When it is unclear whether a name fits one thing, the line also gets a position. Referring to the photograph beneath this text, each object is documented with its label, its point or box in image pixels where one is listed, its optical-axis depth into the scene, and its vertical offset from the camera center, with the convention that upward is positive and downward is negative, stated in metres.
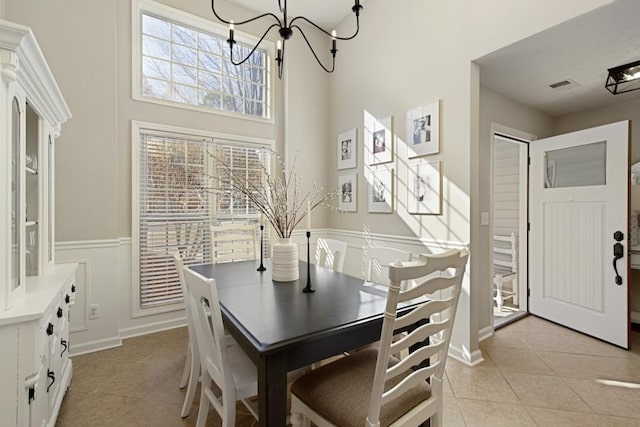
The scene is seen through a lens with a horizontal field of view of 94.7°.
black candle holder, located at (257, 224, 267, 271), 2.32 -0.43
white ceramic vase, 1.99 -0.33
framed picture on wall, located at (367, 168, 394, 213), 3.17 +0.25
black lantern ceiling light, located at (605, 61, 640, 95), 2.47 +1.20
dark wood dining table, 1.08 -0.48
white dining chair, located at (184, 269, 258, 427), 1.22 -0.73
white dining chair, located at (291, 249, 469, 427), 0.97 -0.73
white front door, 2.69 -0.17
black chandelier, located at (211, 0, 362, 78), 1.71 +1.10
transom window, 3.07 +1.69
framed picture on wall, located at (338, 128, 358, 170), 3.69 +0.82
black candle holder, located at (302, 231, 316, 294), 1.75 -0.46
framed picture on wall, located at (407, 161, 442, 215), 2.65 +0.23
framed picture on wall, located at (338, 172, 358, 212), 3.69 +0.27
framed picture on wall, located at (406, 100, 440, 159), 2.64 +0.78
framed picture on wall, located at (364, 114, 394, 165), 3.15 +0.82
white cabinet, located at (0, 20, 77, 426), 1.22 -0.18
